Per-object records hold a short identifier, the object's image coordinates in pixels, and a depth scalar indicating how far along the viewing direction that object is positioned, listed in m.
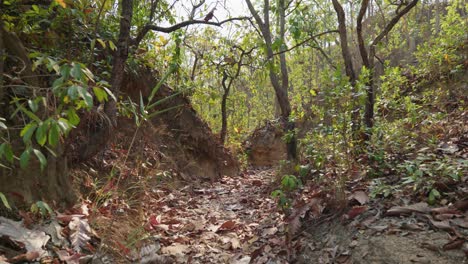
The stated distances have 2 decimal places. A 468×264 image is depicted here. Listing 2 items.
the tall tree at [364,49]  4.12
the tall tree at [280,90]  6.43
